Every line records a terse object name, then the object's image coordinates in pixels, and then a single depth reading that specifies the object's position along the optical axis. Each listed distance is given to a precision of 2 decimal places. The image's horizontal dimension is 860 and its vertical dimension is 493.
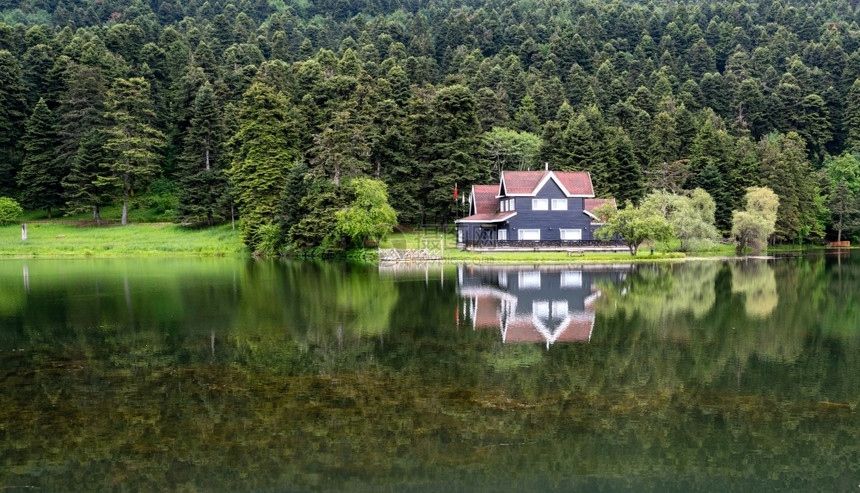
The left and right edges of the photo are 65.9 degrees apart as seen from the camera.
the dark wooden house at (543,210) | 58.91
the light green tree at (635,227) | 49.22
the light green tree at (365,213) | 52.91
